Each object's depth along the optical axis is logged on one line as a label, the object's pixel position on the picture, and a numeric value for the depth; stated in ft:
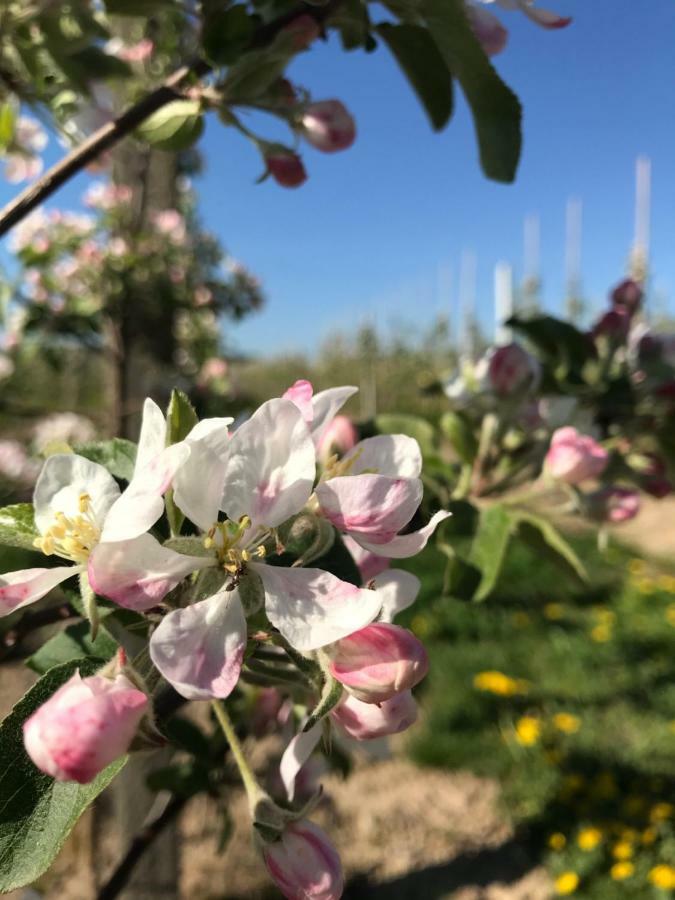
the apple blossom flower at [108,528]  0.28
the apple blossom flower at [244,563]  0.28
